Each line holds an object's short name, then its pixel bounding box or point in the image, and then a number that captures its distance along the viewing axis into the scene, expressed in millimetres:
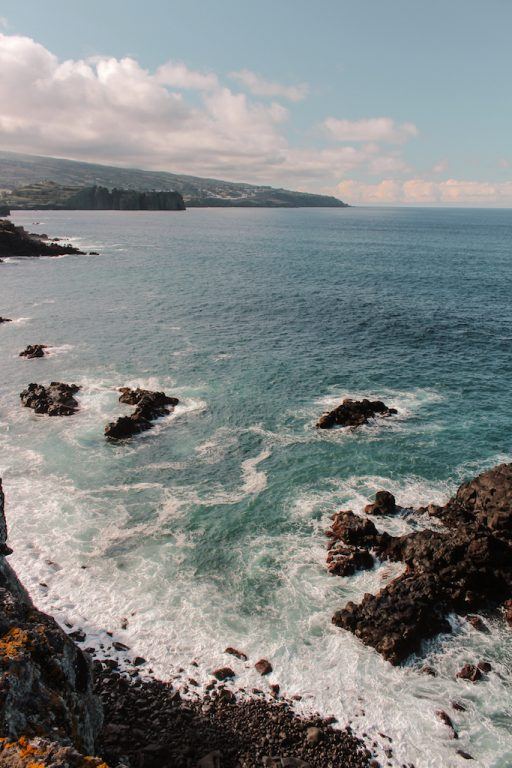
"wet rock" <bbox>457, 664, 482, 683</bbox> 24250
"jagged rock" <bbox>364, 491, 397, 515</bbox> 36594
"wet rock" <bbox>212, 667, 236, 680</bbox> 24250
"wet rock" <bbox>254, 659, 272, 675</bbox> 24578
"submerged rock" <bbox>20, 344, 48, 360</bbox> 67875
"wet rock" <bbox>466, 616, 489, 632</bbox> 27253
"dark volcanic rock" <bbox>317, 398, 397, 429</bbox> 49219
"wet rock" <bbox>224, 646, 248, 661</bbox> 25391
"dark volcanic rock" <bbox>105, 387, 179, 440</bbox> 47719
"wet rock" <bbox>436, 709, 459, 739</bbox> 21883
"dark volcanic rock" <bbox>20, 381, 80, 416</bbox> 52031
